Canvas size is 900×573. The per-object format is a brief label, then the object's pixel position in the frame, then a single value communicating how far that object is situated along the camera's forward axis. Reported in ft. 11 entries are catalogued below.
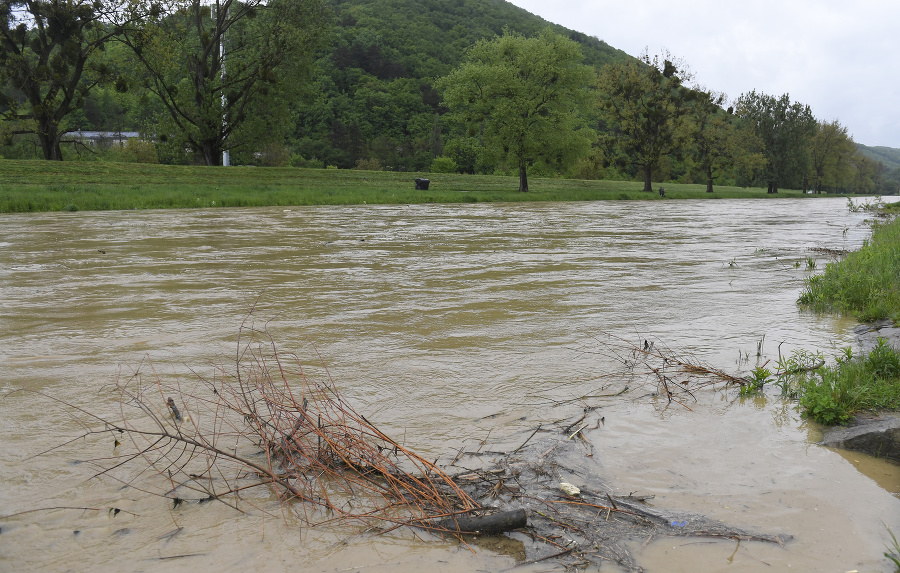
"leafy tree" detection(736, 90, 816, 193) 241.35
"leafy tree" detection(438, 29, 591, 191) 129.70
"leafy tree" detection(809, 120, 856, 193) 304.71
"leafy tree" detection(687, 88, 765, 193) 183.73
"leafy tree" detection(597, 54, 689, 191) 156.35
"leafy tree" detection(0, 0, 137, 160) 108.06
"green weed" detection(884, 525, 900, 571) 8.11
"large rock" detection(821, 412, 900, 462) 11.69
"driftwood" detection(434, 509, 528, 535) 8.94
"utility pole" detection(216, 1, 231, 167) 128.57
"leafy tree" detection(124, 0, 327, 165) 122.62
